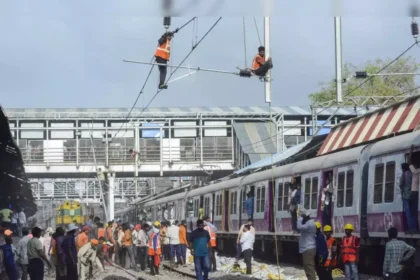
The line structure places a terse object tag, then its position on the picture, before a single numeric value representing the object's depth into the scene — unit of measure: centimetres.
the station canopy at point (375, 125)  3194
